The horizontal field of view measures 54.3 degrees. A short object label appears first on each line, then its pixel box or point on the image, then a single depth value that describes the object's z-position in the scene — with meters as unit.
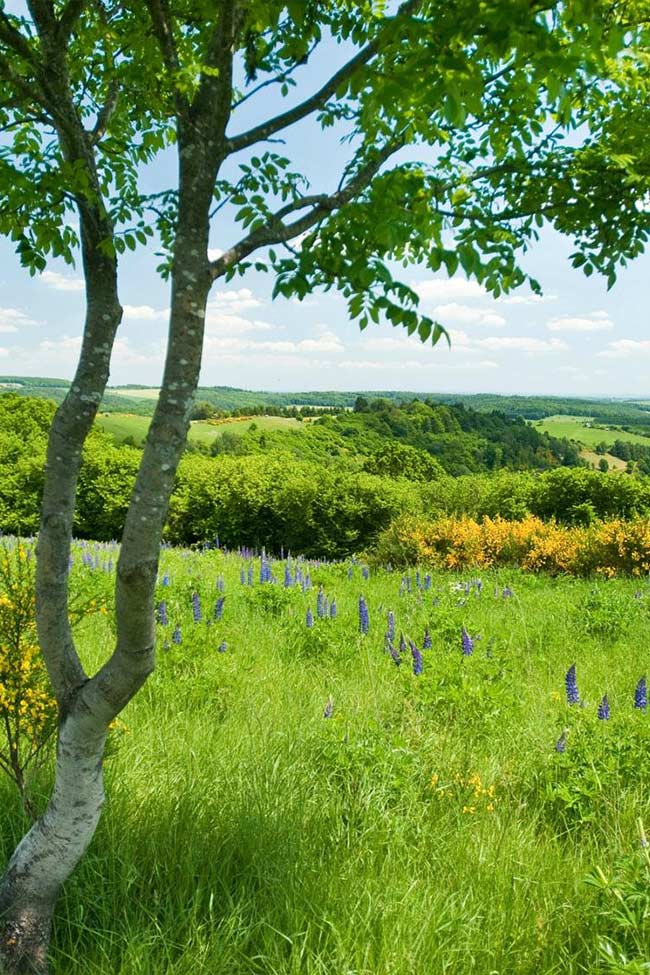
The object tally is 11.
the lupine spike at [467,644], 4.73
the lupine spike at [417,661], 4.37
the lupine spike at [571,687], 3.86
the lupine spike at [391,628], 5.45
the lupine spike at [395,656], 4.76
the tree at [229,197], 1.86
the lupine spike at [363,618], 5.79
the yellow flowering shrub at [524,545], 10.98
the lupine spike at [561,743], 3.45
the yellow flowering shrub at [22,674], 3.18
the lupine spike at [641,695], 3.79
